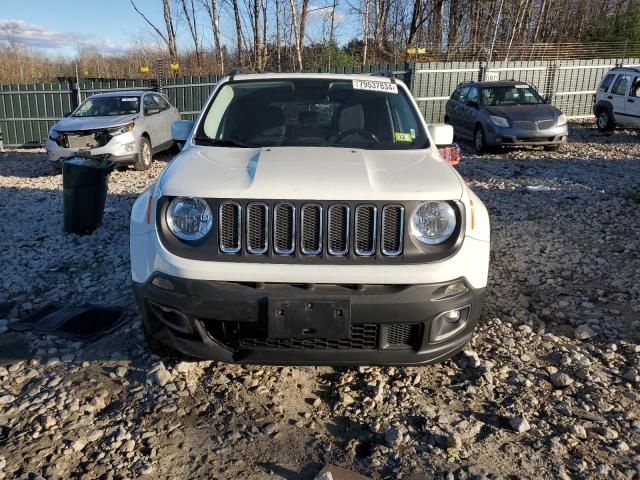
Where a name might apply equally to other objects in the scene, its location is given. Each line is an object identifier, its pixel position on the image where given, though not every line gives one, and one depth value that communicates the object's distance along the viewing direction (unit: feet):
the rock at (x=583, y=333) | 13.15
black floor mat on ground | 13.26
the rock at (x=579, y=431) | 9.45
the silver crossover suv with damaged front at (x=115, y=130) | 35.01
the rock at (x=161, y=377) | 10.91
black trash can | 21.08
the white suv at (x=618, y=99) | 47.98
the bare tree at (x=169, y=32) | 96.63
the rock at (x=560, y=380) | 11.05
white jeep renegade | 9.27
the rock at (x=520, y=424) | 9.56
